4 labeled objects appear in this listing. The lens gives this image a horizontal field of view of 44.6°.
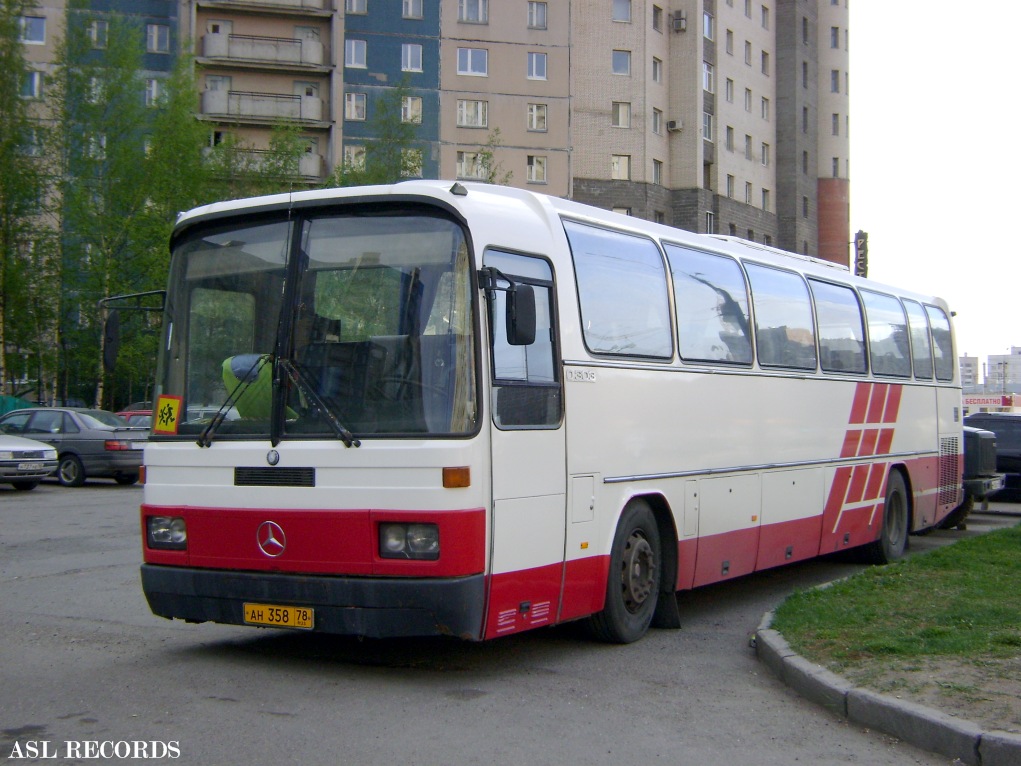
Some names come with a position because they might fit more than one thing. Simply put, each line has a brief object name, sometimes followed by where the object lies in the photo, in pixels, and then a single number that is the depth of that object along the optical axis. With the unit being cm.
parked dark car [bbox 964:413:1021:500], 2203
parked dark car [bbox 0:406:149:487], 2656
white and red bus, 739
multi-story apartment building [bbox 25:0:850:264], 6031
